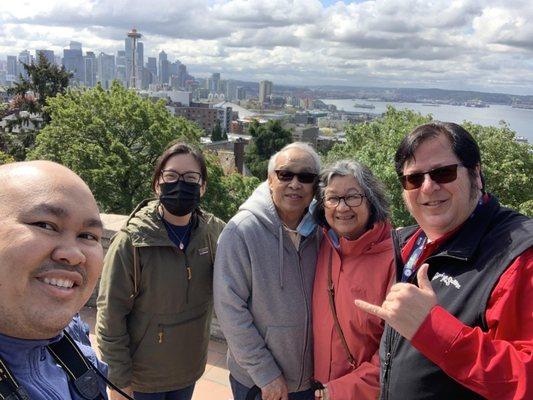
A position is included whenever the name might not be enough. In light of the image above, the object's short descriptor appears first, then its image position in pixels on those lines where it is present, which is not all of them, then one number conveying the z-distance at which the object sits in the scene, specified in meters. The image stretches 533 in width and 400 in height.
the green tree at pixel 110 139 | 18.71
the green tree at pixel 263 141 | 44.69
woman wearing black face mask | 2.37
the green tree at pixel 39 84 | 29.91
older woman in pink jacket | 2.20
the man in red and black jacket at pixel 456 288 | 1.41
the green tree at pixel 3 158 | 13.28
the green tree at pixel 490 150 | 14.51
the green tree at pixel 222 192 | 19.59
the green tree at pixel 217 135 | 63.84
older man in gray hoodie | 2.34
